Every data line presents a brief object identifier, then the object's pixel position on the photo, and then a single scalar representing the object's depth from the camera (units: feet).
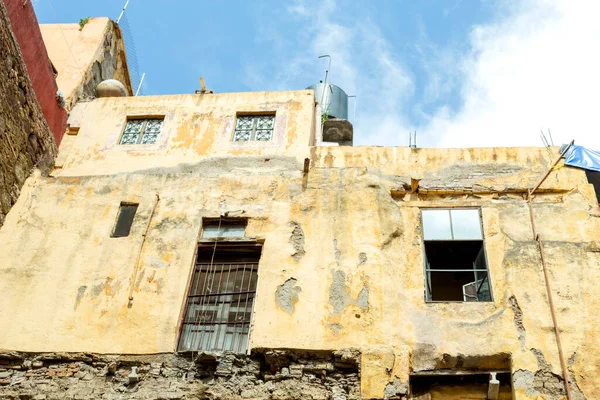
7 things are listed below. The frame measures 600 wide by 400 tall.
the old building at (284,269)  27.86
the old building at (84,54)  46.26
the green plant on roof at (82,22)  52.21
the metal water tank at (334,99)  61.93
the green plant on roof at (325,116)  54.01
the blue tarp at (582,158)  34.94
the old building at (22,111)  34.81
